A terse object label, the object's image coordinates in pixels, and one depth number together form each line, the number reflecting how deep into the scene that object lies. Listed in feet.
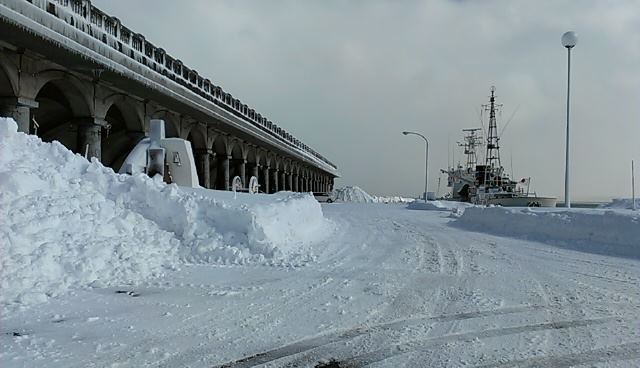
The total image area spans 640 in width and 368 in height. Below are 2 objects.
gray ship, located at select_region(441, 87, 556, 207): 159.20
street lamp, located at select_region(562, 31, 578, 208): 80.43
